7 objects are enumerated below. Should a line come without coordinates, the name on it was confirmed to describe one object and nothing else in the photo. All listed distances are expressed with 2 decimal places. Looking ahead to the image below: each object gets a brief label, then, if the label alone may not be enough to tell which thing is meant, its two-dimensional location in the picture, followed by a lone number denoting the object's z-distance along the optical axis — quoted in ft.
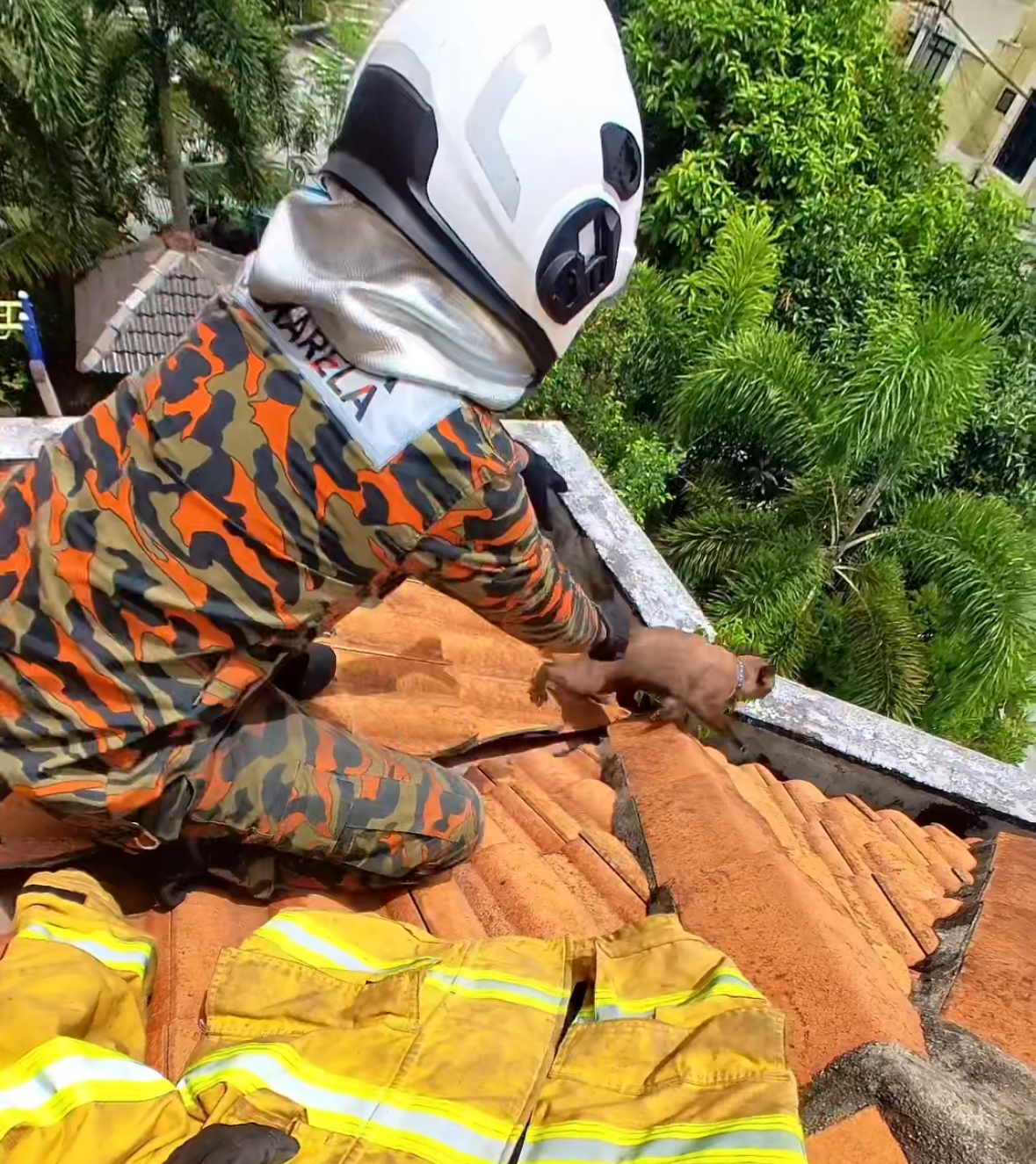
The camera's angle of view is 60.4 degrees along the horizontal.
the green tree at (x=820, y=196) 30.83
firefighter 4.36
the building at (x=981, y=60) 46.83
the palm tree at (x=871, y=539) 17.98
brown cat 6.98
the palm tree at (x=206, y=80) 33.50
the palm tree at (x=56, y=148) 30.04
